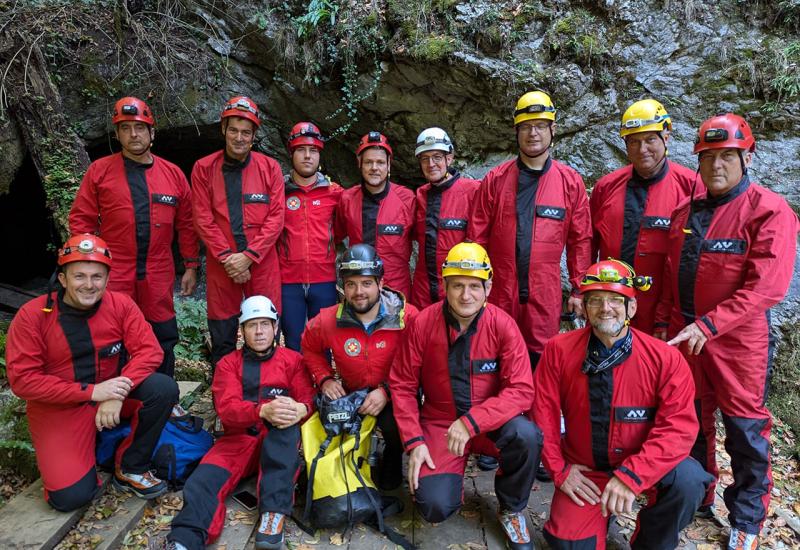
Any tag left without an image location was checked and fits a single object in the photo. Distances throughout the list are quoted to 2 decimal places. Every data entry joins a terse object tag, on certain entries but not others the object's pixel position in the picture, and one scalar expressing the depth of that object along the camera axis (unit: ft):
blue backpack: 12.97
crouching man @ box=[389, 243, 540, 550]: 10.93
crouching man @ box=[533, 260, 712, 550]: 9.73
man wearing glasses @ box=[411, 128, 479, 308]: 14.94
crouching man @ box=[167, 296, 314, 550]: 11.06
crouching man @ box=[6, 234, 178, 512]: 11.84
